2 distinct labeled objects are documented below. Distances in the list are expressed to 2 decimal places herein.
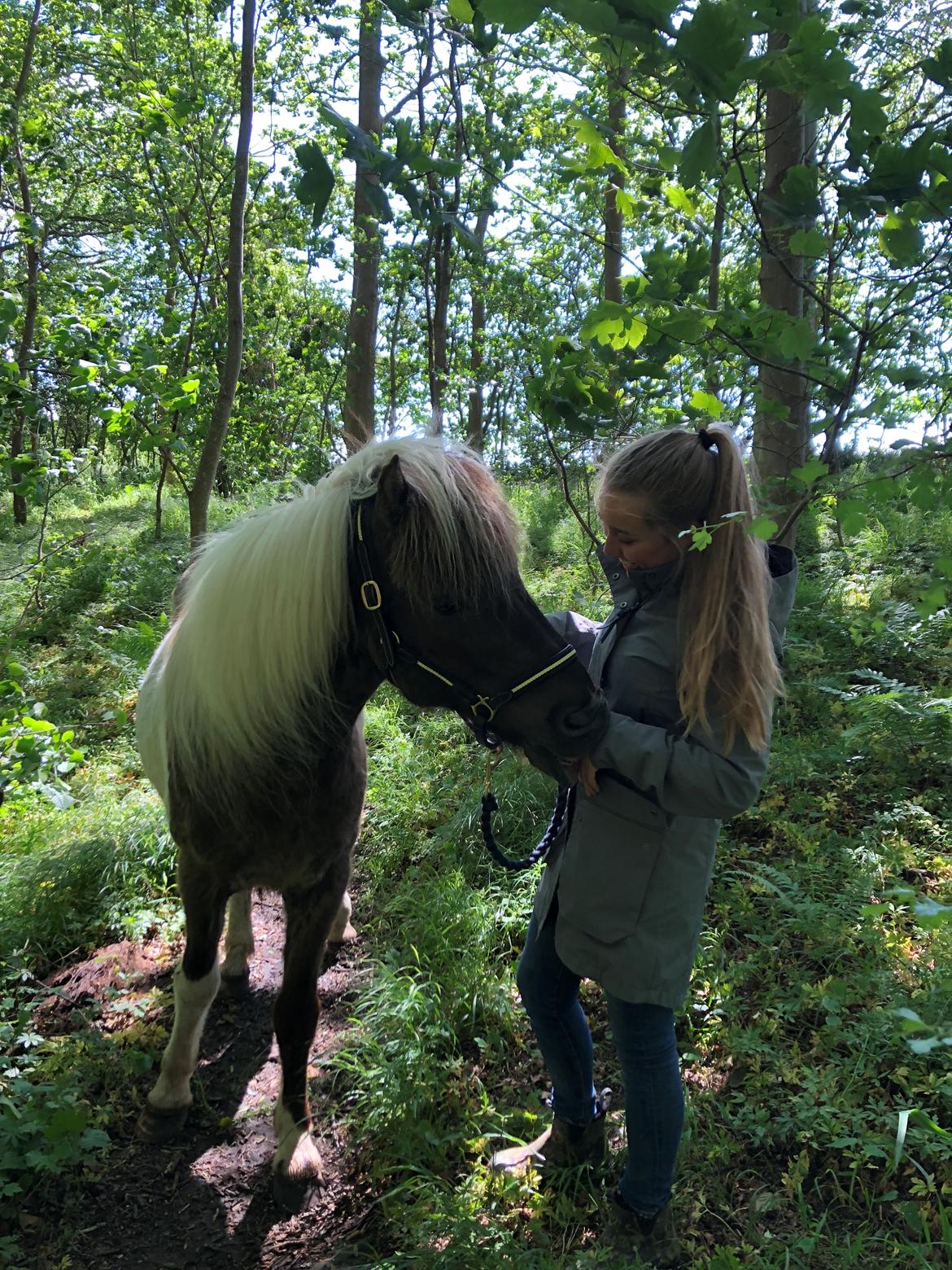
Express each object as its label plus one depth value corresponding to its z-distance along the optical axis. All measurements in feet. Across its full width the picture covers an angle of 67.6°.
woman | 5.35
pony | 5.65
